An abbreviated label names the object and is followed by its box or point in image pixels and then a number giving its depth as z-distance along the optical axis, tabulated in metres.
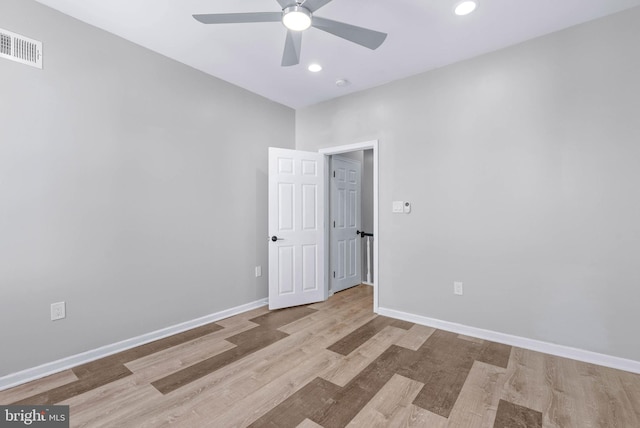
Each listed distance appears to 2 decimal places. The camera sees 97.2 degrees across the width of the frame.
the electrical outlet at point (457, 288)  2.95
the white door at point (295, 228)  3.63
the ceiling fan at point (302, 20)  1.75
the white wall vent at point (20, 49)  2.02
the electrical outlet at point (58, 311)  2.21
